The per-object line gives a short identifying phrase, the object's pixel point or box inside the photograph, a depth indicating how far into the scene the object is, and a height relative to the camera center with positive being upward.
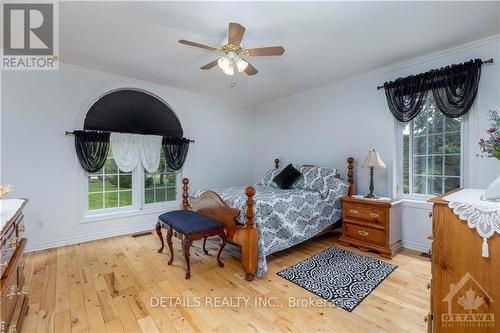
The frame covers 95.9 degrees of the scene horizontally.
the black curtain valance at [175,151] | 3.99 +0.25
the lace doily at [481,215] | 1.16 -0.26
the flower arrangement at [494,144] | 1.63 +0.17
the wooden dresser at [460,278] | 1.18 -0.62
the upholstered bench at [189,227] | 2.36 -0.68
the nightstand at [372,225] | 2.81 -0.78
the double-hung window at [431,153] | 2.76 +0.17
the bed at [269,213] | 2.36 -0.60
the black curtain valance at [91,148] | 3.19 +0.23
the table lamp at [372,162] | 3.02 +0.05
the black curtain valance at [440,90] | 2.48 +0.92
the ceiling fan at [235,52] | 1.99 +1.10
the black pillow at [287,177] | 3.73 -0.20
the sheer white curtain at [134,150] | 3.50 +0.24
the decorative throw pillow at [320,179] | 3.41 -0.22
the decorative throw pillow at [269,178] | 4.11 -0.24
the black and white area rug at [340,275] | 2.03 -1.15
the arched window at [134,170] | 3.42 +0.02
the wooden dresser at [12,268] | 1.24 -0.59
